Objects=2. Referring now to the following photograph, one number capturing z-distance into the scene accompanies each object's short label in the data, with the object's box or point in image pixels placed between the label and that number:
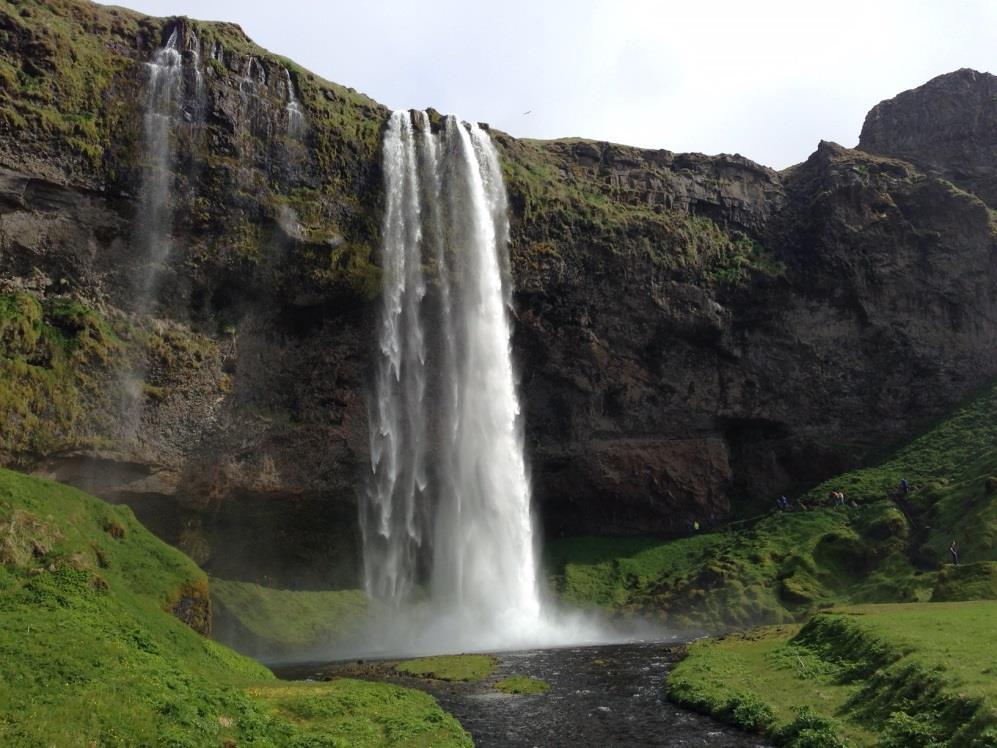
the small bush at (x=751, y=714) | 19.86
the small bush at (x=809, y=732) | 17.21
